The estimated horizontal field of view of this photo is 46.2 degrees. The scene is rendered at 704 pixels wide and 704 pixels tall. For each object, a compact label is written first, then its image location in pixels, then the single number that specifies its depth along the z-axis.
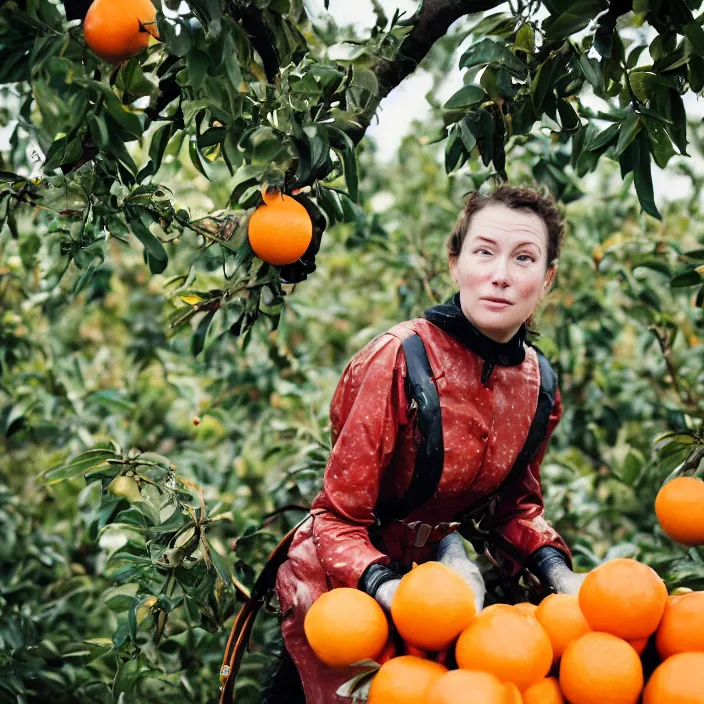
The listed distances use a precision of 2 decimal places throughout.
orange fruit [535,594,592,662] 1.04
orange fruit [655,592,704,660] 0.98
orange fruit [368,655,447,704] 0.95
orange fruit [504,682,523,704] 0.89
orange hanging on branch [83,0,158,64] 1.02
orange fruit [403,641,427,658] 1.03
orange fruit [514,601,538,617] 1.12
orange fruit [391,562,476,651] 0.97
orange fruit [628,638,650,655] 1.02
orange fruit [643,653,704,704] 0.91
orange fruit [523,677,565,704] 0.97
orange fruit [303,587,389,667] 1.01
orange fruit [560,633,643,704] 0.94
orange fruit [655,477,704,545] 1.26
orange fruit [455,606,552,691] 0.94
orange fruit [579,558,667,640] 0.99
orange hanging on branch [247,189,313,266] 1.21
